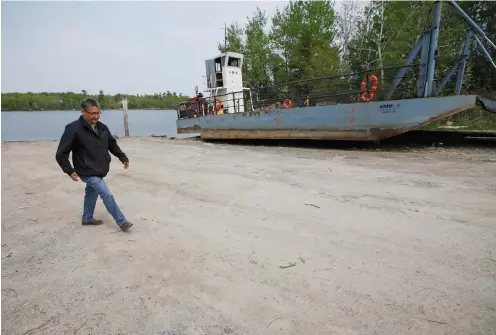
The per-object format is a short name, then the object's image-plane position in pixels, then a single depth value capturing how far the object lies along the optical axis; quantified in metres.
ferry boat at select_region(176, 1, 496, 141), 7.16
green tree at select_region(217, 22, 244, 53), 31.66
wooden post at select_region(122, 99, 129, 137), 19.24
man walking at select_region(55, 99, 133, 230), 2.85
